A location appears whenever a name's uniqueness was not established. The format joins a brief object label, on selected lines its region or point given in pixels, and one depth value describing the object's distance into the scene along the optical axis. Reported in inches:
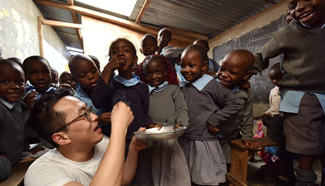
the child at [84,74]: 63.9
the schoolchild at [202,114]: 57.2
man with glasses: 28.9
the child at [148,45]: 106.0
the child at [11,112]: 49.3
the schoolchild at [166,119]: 55.4
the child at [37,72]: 74.7
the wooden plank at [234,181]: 54.5
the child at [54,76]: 122.1
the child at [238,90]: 61.4
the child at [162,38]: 115.4
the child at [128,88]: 53.7
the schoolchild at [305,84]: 48.9
